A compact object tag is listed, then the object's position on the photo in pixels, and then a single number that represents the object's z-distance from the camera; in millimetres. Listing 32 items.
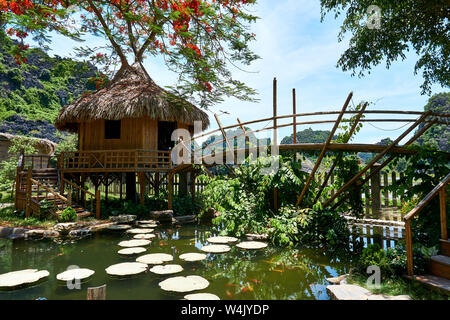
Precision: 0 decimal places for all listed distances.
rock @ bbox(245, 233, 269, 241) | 7715
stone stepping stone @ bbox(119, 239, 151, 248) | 6877
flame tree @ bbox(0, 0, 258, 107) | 9812
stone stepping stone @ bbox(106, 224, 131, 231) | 9372
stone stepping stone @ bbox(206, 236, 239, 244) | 7218
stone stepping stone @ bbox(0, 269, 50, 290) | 4434
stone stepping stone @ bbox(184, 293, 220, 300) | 3875
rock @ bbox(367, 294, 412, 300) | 3471
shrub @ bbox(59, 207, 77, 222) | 9172
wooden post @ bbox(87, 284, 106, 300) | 2538
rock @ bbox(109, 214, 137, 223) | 10312
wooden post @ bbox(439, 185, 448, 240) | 4379
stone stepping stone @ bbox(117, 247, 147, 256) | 6258
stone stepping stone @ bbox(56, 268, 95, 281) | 4693
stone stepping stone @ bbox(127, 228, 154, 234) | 8664
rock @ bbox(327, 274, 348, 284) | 4543
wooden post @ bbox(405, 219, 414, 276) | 4152
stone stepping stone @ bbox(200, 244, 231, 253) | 6339
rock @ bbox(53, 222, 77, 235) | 8516
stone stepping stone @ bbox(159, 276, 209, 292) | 4227
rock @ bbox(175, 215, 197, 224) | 11073
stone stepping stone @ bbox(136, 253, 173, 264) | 5516
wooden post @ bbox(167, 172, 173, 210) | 11383
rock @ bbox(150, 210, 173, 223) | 10750
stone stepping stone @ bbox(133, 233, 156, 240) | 7808
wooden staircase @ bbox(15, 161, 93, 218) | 9859
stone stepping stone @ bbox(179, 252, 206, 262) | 5749
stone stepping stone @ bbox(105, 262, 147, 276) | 4891
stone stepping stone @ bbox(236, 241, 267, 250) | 6562
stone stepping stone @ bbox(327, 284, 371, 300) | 3631
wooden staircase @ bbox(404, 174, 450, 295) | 3914
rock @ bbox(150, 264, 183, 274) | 4961
